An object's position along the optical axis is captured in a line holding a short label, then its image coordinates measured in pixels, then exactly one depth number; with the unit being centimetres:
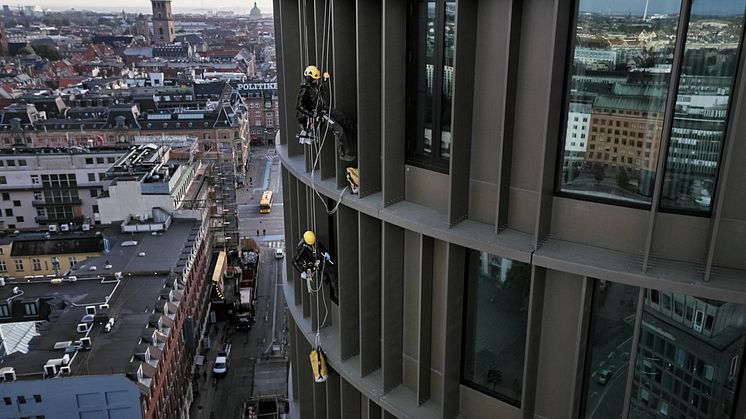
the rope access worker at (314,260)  1585
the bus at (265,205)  9718
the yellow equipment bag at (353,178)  1422
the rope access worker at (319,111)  1395
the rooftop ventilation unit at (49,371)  3341
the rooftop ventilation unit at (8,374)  3288
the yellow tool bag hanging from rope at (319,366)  1642
